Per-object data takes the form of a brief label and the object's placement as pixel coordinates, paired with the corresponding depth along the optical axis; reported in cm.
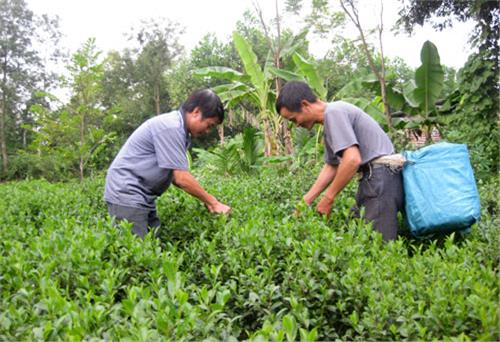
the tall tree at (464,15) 793
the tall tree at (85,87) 1474
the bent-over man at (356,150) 312
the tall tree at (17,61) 2745
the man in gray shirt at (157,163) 333
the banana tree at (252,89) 1009
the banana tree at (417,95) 872
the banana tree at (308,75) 901
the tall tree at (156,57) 2723
